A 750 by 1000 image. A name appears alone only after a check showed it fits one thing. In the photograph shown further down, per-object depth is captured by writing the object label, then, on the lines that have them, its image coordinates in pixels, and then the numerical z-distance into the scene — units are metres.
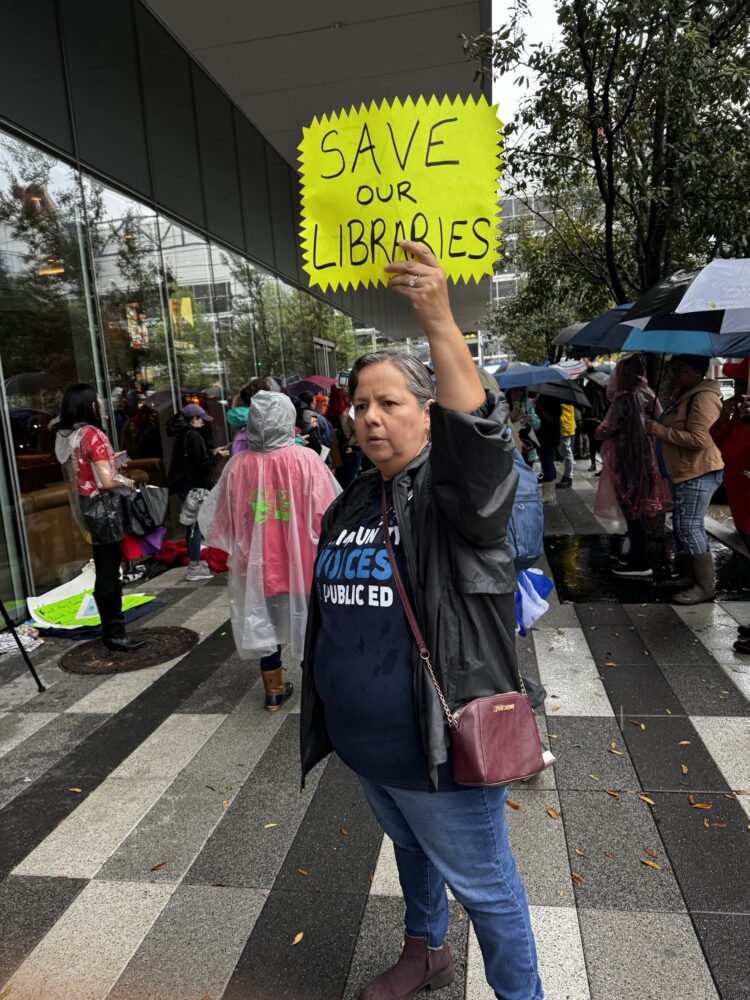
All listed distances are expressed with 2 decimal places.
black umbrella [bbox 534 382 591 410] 9.98
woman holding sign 1.50
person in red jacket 4.56
